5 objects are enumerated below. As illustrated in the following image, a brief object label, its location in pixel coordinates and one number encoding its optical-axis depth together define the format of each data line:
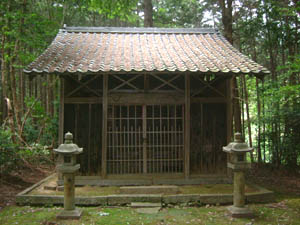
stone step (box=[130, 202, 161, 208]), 6.34
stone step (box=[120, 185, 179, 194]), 7.01
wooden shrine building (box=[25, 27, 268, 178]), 7.65
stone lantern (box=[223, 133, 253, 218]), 5.70
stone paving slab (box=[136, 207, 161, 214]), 5.99
